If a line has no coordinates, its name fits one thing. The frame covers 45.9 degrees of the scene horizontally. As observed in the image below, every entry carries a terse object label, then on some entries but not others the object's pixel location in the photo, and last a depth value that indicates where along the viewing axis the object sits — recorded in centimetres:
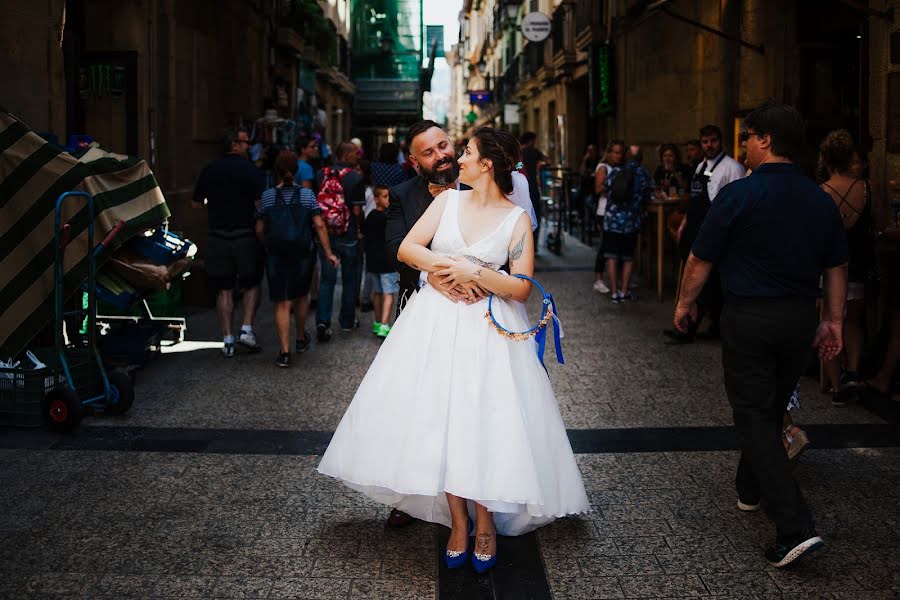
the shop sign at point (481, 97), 4588
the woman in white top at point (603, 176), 1248
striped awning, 668
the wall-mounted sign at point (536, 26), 2656
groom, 515
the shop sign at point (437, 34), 6181
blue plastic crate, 755
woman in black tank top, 685
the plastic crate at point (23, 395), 634
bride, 409
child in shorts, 975
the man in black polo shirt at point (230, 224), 895
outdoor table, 1202
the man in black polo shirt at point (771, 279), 428
